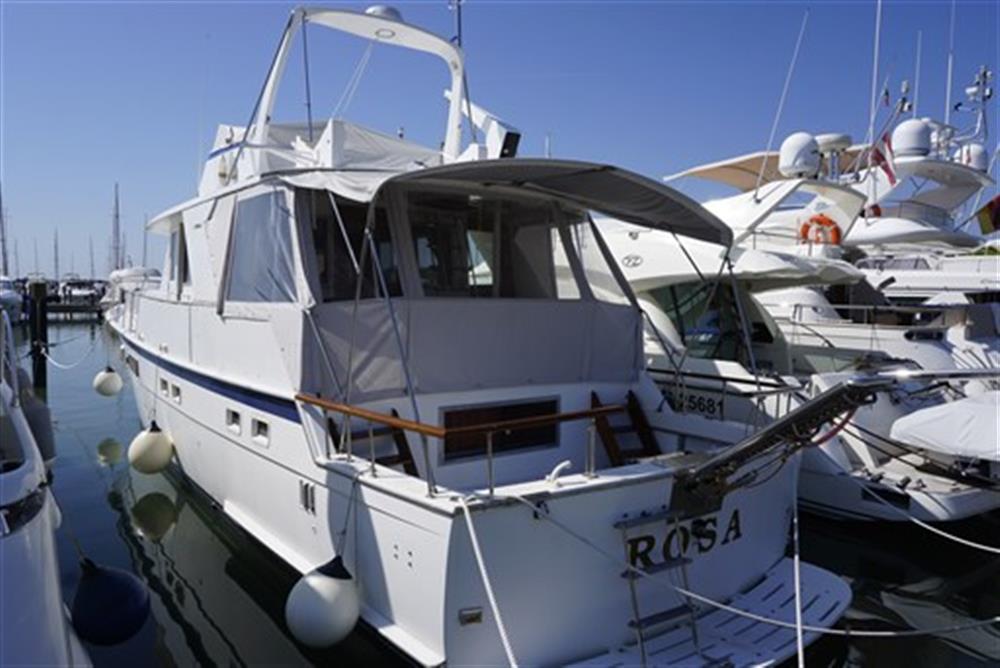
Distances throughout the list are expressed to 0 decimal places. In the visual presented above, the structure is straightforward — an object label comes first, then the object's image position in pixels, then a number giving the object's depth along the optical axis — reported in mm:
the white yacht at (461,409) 3871
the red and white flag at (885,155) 19312
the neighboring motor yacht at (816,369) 7359
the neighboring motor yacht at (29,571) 2971
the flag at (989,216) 22672
